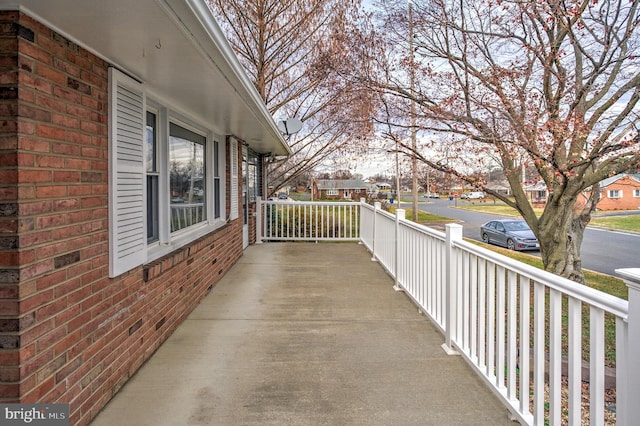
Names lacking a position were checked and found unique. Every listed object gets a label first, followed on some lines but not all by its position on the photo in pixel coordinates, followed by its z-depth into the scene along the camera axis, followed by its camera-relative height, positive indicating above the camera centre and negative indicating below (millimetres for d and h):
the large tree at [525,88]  5656 +1785
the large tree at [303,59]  8383 +3685
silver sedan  15945 -1250
